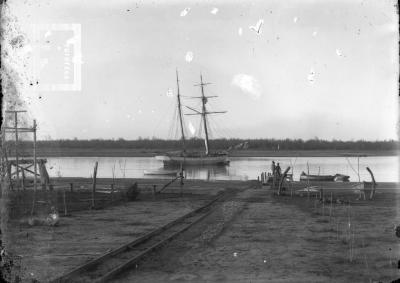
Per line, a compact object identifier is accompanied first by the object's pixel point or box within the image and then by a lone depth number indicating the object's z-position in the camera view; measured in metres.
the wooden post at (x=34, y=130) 20.59
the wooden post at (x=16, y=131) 20.59
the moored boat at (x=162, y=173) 56.72
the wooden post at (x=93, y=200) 20.64
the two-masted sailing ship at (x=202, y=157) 80.81
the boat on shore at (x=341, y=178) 43.47
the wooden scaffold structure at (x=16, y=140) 20.33
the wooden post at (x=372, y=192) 24.21
